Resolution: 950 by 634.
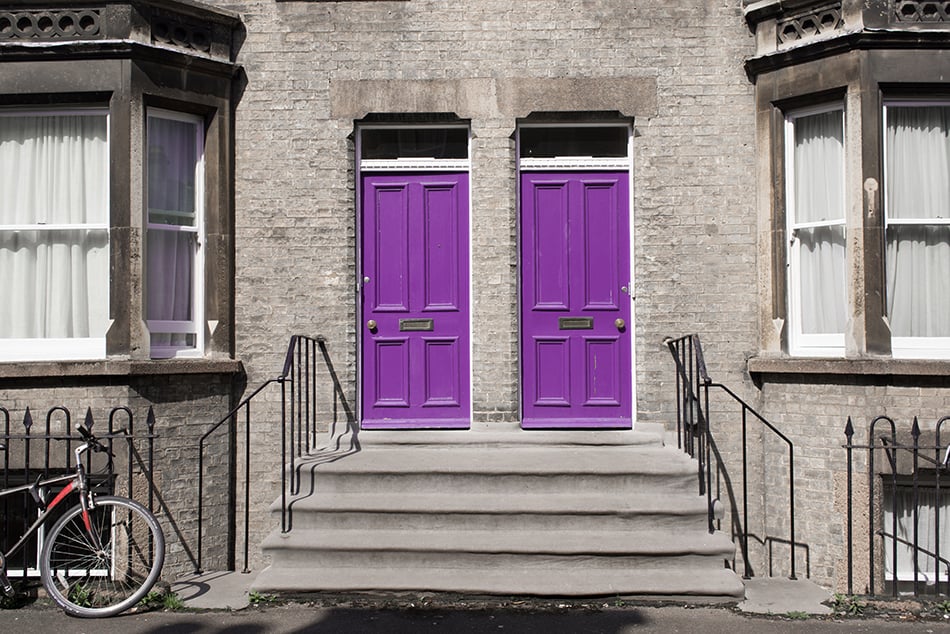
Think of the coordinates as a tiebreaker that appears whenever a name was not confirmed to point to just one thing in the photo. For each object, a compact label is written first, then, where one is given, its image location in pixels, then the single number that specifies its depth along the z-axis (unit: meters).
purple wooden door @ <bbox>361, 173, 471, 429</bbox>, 8.05
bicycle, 6.12
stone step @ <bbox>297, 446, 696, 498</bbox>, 6.96
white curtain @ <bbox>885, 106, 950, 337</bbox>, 7.41
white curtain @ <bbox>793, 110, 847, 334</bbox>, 7.62
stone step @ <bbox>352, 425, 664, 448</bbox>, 7.69
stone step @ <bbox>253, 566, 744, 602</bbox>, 6.14
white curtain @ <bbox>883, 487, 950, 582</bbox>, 7.18
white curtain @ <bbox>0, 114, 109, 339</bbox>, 7.61
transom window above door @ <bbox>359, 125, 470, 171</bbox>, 8.22
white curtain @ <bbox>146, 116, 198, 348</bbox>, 7.77
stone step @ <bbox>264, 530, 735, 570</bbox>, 6.36
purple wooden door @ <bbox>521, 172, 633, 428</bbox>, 8.01
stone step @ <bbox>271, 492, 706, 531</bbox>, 6.64
